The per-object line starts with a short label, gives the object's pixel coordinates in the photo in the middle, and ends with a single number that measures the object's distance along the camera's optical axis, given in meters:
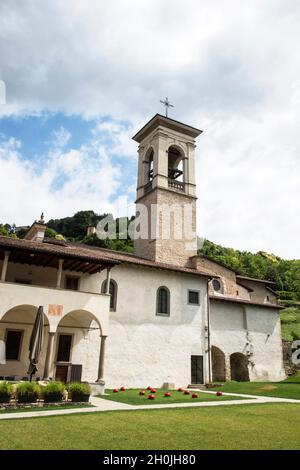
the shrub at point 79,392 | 12.10
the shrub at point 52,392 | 11.78
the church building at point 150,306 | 17.30
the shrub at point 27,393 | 11.33
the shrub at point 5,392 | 11.06
